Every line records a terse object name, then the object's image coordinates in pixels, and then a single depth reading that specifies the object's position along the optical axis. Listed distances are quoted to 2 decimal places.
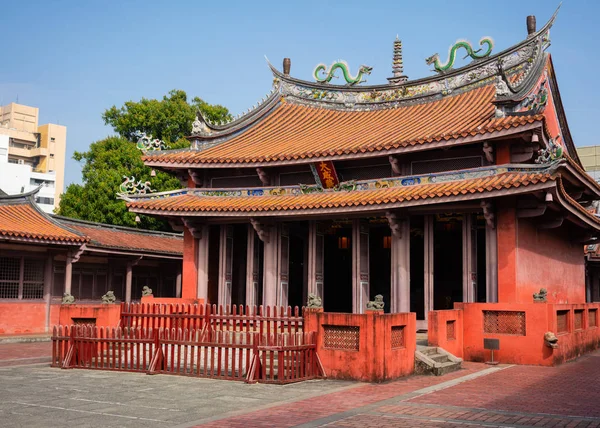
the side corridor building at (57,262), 22.62
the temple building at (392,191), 16.50
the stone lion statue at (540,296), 14.75
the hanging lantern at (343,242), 22.75
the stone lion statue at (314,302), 12.69
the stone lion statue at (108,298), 15.76
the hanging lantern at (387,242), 21.98
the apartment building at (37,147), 79.31
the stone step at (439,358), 13.60
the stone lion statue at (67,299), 15.66
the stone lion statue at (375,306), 12.70
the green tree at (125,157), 37.50
